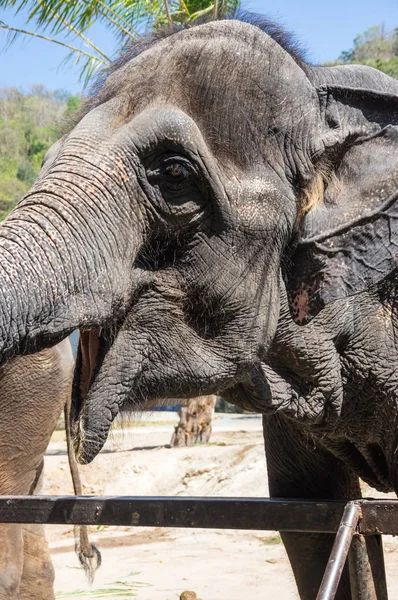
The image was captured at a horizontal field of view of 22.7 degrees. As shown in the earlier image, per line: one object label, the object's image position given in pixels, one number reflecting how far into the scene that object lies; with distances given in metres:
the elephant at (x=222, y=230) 2.17
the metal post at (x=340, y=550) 1.79
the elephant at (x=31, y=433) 5.05
